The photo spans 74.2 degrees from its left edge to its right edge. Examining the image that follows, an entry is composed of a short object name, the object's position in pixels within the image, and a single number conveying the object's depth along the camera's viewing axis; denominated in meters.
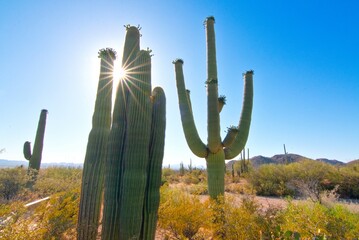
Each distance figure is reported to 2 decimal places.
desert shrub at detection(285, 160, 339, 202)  14.93
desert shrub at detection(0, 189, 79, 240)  3.55
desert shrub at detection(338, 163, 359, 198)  14.35
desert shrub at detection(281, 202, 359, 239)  4.20
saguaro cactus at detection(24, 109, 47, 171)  13.59
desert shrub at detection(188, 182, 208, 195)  14.95
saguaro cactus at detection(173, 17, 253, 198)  6.93
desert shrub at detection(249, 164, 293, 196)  15.25
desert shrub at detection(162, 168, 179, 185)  24.11
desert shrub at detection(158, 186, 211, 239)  5.02
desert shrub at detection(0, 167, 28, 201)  10.91
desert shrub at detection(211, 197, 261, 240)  4.44
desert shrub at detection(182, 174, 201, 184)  21.57
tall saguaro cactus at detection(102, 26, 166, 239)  4.19
